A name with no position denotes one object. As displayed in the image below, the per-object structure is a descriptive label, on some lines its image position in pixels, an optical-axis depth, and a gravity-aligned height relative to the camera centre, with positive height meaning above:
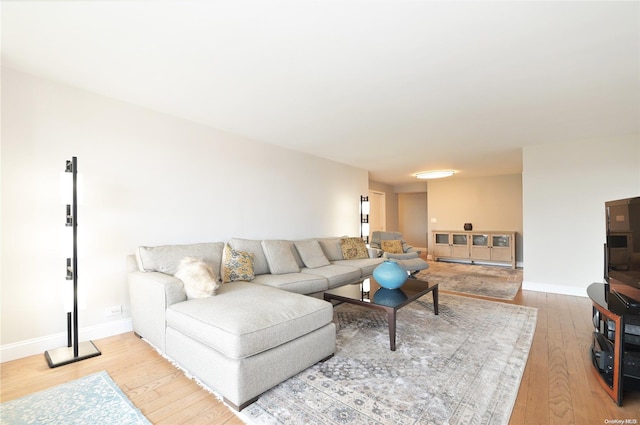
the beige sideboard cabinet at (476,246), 6.76 -0.79
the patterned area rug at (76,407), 1.60 -1.15
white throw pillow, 2.36 -0.54
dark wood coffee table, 2.46 -0.81
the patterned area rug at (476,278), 4.54 -1.24
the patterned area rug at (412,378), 1.64 -1.16
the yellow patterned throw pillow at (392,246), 5.98 -0.66
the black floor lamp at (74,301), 2.32 -0.71
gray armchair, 5.10 -0.80
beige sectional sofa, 1.73 -0.76
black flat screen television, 2.06 -0.25
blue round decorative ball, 2.95 -0.64
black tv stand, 1.73 -0.86
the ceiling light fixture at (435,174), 6.67 +0.99
